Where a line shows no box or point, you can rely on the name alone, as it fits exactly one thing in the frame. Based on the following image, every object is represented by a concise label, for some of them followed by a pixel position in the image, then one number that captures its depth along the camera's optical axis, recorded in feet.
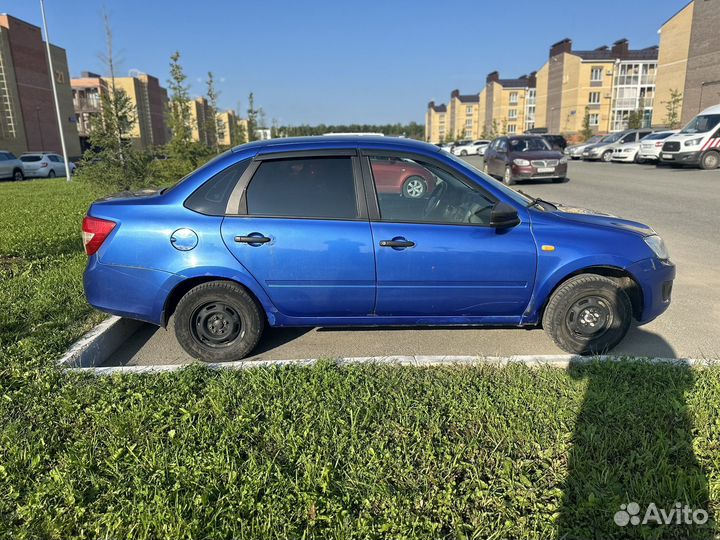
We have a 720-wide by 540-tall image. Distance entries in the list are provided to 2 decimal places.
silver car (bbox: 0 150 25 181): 77.97
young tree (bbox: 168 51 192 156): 67.92
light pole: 71.92
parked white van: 64.28
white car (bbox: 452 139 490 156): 160.76
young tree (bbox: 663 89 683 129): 134.92
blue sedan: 12.07
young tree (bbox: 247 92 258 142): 127.34
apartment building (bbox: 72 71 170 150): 195.52
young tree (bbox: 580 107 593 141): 176.66
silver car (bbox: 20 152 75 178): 84.28
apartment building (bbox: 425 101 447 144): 366.22
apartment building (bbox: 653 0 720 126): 131.54
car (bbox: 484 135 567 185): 55.67
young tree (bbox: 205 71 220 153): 106.22
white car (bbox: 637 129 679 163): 78.59
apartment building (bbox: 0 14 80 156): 128.57
